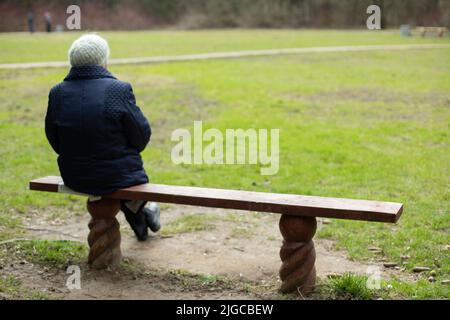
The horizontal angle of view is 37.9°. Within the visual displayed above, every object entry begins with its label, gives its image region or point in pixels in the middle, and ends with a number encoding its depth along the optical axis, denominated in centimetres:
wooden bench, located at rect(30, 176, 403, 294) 433
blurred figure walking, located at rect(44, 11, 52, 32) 4315
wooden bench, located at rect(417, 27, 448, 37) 3342
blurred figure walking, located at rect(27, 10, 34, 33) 4228
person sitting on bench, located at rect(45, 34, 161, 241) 479
